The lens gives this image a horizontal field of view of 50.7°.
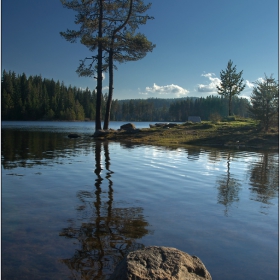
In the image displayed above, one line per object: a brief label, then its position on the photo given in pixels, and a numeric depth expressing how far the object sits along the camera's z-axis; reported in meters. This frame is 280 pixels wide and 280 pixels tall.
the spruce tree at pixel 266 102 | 23.56
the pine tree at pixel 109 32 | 26.31
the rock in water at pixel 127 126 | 27.78
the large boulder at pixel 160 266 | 2.83
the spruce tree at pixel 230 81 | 49.91
